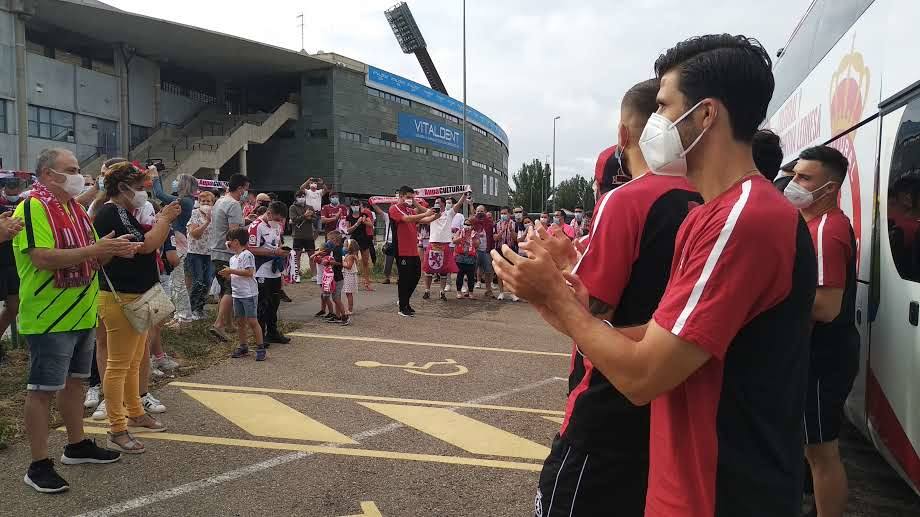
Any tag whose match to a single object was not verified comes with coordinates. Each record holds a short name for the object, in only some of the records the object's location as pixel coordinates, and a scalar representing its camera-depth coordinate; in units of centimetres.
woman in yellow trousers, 442
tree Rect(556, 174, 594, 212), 9575
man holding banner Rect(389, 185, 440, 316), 1038
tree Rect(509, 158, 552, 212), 8744
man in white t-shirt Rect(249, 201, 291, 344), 769
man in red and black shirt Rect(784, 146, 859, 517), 315
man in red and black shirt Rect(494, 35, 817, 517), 133
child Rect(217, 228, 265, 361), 704
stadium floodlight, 7119
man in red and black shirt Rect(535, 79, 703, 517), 196
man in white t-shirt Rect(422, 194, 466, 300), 1187
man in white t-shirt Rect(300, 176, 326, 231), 1352
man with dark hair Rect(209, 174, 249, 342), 813
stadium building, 3325
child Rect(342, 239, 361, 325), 954
